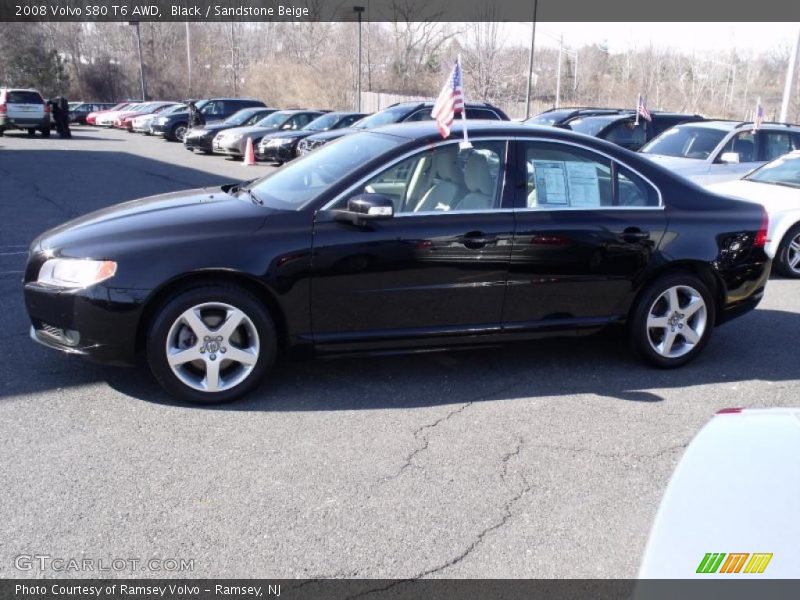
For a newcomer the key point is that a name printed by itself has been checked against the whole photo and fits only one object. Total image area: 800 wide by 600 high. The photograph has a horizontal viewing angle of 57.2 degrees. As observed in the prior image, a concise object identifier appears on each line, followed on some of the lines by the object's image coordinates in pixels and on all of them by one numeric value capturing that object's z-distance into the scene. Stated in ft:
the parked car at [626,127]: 48.65
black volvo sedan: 14.24
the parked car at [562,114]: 59.29
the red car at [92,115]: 137.88
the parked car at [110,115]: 127.54
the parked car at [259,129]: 69.67
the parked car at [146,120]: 105.40
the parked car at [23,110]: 94.89
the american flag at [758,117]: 38.60
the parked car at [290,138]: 63.46
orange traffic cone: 66.08
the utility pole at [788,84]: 64.03
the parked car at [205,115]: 95.91
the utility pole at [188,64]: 189.28
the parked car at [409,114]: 52.47
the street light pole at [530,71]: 87.86
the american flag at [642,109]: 48.69
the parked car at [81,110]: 144.15
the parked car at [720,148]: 36.81
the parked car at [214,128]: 75.82
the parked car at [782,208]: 27.99
